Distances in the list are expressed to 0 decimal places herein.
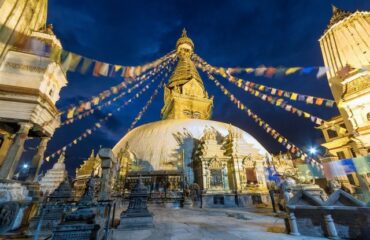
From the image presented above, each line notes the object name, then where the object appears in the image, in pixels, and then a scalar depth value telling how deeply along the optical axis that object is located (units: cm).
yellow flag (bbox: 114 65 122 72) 1317
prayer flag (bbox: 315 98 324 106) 1492
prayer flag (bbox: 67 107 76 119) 1445
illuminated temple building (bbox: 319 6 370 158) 1669
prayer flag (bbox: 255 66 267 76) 1420
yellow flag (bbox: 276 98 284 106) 1631
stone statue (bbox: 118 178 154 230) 677
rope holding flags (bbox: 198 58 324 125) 1619
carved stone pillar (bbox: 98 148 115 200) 771
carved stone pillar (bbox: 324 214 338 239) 487
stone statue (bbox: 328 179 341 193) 1053
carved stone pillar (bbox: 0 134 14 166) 1304
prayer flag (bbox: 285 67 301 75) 1316
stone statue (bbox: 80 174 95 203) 557
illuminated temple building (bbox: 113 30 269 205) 1662
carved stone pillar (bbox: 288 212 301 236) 527
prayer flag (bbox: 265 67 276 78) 1374
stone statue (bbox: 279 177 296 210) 908
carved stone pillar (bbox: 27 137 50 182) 1244
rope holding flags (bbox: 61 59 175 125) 1587
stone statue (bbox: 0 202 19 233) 653
